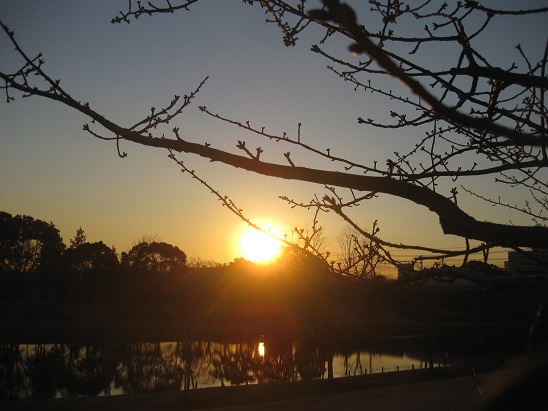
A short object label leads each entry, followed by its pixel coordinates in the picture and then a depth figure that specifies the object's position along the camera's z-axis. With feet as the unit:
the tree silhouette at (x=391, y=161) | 8.13
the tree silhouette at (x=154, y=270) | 153.58
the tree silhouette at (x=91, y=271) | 157.38
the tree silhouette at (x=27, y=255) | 151.74
